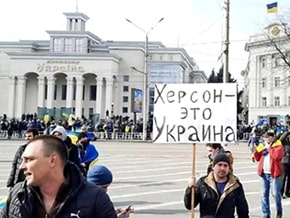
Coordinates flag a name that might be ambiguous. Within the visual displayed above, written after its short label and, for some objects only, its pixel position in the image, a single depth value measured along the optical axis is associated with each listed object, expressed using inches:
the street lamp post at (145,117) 1741.4
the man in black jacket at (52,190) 102.6
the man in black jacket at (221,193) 194.2
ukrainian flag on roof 1296.8
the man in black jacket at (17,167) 249.3
